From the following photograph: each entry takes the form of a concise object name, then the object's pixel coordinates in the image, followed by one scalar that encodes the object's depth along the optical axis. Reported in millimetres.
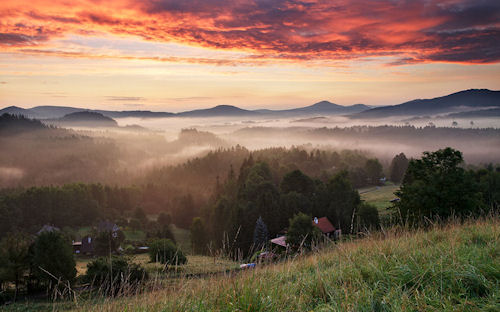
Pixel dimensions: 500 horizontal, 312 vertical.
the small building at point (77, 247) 65075
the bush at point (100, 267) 19766
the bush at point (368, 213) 37625
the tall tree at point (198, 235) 56475
